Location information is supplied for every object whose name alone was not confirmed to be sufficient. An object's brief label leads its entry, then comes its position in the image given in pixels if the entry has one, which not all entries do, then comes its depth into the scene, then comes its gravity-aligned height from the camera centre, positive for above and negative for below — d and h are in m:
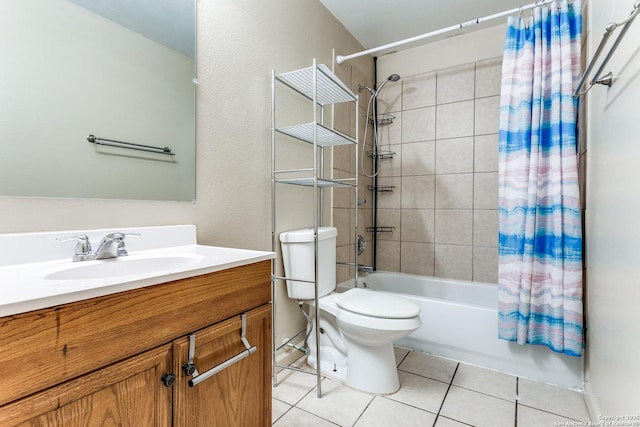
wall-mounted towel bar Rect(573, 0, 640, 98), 0.90 +0.55
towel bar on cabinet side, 0.78 -0.42
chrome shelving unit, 1.58 +0.43
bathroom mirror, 0.87 +0.37
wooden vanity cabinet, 0.53 -0.32
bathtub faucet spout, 2.42 -0.49
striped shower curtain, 1.58 +0.13
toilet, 1.49 -0.54
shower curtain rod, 1.72 +1.13
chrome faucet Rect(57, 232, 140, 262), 0.92 -0.12
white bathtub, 1.66 -0.79
